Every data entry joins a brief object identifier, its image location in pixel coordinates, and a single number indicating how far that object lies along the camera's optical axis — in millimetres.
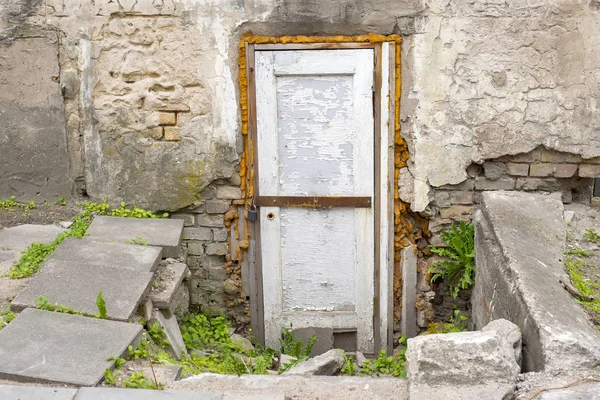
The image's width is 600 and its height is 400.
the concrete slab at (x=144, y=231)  4645
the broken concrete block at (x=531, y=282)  2916
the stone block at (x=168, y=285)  4199
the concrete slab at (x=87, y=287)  3652
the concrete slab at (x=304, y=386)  3070
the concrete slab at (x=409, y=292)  5160
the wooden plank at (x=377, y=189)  4746
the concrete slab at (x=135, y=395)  2883
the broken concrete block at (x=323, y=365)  3994
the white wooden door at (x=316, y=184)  4777
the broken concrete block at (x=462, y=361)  2887
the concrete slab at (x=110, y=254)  4203
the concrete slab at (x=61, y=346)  3039
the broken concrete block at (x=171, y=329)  4066
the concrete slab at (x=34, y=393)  2848
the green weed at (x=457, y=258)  4891
